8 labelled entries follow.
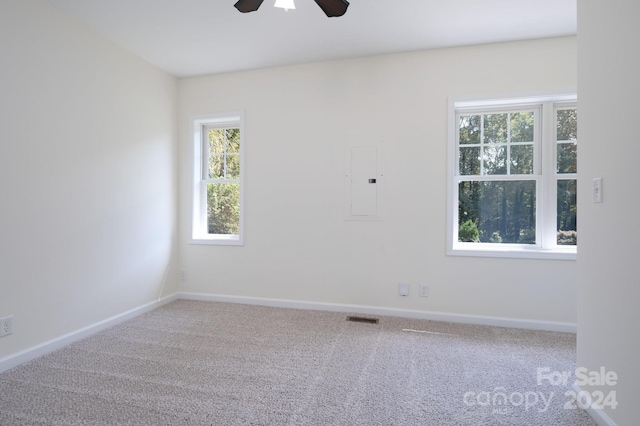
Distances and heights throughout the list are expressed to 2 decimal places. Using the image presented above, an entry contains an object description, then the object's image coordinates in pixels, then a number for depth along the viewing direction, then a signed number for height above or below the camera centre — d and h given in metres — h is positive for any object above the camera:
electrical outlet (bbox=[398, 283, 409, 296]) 3.16 -0.79
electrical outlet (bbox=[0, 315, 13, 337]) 2.11 -0.79
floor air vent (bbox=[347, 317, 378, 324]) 3.06 -1.08
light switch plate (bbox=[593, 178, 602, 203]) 1.58 +0.11
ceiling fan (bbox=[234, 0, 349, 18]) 1.79 +1.19
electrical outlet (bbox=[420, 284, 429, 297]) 3.12 -0.79
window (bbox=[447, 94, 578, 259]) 2.94 +0.32
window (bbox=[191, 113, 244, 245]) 3.76 +0.37
